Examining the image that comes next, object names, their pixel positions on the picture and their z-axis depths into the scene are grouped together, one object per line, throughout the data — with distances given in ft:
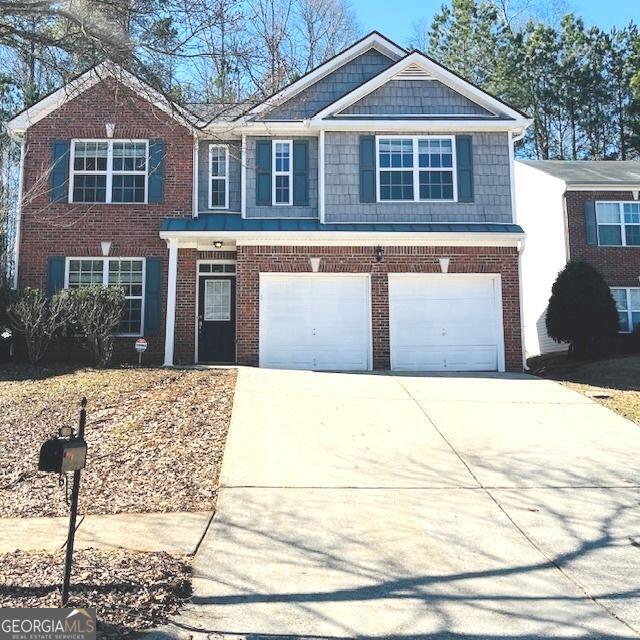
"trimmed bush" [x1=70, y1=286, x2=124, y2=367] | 41.83
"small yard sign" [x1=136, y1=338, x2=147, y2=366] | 41.98
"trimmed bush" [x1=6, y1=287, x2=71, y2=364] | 41.42
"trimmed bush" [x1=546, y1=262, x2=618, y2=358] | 56.34
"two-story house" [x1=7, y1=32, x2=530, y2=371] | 45.73
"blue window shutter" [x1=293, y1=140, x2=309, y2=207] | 49.16
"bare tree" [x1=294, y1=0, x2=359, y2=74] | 64.75
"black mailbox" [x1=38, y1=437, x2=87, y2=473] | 12.01
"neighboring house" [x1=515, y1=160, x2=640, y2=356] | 65.26
